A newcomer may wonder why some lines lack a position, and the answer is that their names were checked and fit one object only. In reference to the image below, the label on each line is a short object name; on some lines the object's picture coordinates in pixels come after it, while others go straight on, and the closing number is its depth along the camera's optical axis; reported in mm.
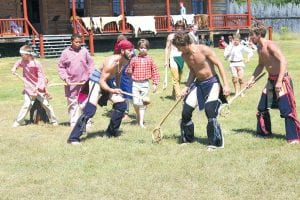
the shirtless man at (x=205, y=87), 7391
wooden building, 24719
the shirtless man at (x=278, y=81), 7648
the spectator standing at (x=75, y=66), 9203
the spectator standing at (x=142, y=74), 9594
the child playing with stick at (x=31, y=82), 9781
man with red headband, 8117
